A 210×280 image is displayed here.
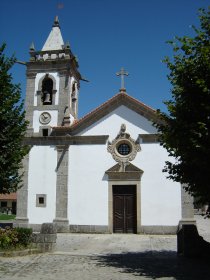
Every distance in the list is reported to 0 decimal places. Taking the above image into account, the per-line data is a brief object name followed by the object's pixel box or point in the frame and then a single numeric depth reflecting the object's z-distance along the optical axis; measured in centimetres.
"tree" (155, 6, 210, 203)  873
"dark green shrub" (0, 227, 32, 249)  1152
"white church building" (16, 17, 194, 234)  1922
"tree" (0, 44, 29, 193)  1265
